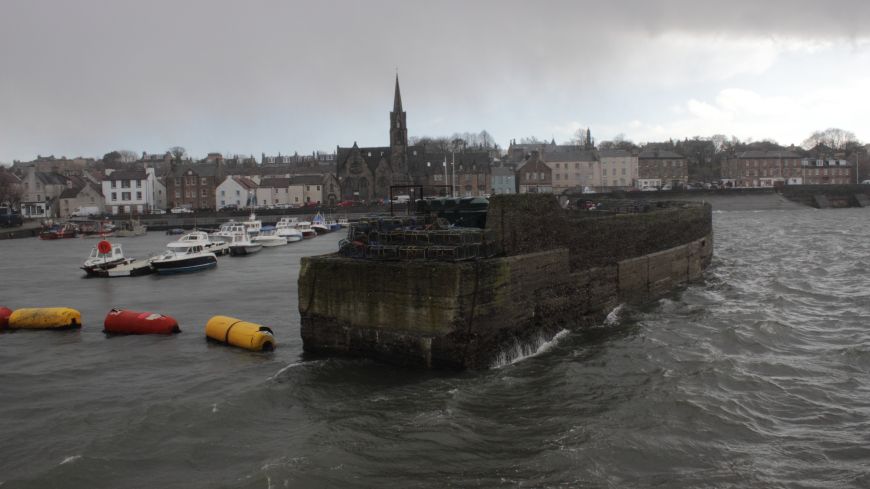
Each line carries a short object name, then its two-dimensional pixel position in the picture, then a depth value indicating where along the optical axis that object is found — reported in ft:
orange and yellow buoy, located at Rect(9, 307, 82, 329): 74.74
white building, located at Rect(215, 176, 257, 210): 352.69
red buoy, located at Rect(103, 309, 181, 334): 70.79
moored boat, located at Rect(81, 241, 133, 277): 127.65
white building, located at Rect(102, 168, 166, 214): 342.44
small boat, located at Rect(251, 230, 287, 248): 199.22
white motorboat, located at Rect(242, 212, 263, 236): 223.94
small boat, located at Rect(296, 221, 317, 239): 238.48
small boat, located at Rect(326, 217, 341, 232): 269.34
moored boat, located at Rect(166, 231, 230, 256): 145.89
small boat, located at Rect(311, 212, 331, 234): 256.11
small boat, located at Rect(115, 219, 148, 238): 261.65
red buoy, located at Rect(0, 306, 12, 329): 76.00
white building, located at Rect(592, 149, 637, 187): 397.80
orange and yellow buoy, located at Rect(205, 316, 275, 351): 61.41
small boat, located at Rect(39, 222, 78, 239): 243.60
